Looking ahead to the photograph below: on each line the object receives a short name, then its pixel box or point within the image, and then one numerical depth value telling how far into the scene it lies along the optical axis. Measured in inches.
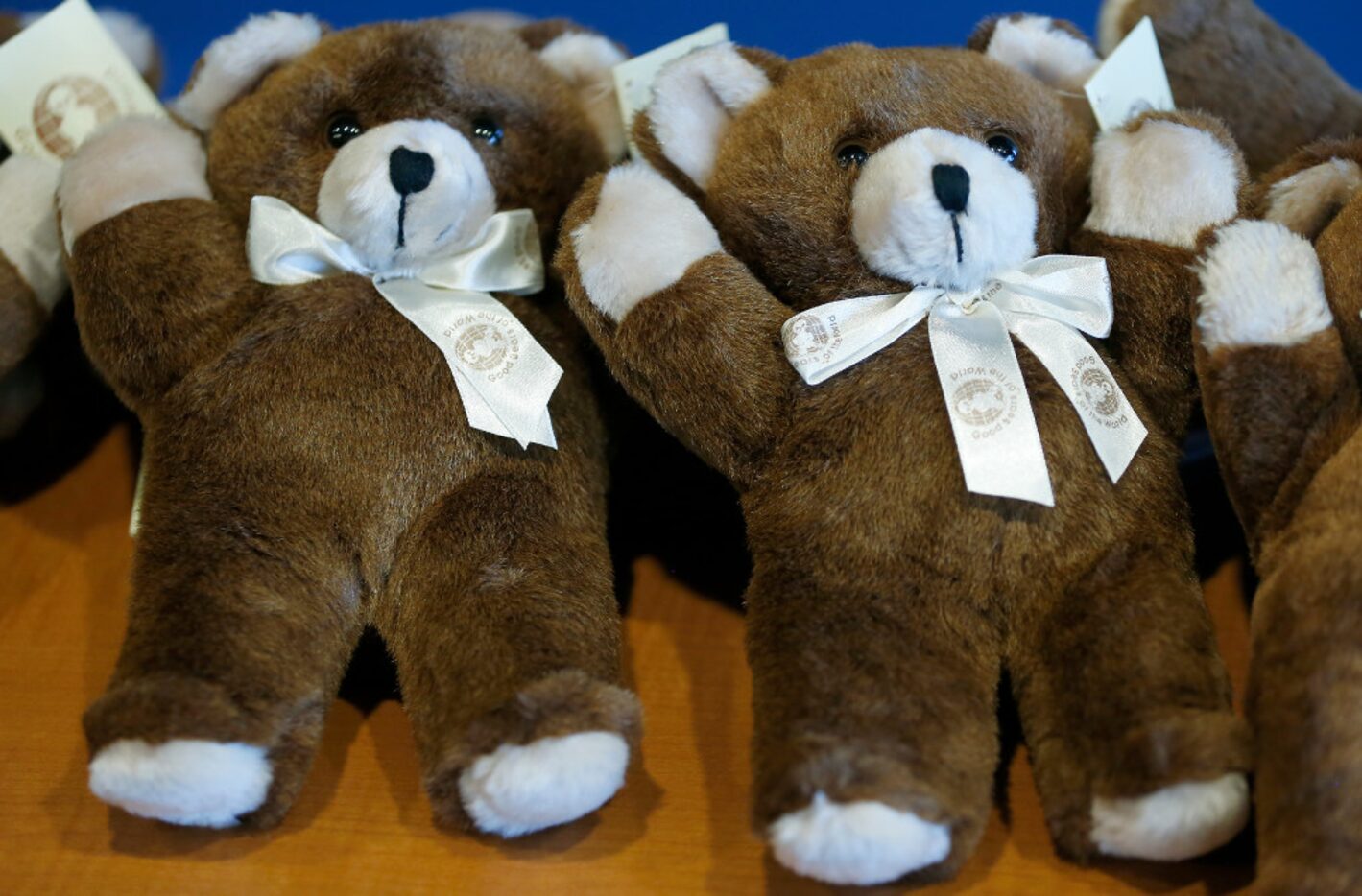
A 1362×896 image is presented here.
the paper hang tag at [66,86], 43.1
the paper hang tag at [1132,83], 39.8
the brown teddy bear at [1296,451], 26.7
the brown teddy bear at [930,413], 28.3
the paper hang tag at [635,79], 42.2
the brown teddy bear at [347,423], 29.7
